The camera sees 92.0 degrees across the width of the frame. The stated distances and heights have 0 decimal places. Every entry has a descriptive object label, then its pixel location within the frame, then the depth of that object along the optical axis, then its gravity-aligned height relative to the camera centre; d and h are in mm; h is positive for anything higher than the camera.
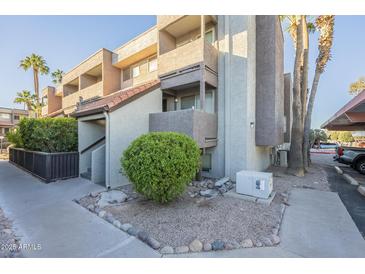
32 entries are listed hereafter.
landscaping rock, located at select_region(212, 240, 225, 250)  3338 -2064
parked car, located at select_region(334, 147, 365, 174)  10695 -1299
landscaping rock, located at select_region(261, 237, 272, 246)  3463 -2076
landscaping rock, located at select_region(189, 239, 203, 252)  3305 -2066
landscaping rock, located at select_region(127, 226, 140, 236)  3830 -2066
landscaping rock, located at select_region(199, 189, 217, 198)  6230 -2029
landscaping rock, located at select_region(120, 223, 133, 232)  4023 -2061
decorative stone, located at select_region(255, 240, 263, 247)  3438 -2095
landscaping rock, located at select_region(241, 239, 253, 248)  3402 -2069
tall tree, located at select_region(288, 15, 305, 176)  9438 +603
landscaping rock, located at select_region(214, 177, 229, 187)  7201 -1891
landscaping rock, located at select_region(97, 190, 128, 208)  5504 -2022
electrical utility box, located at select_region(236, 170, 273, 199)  5758 -1573
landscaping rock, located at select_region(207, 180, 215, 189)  7179 -1980
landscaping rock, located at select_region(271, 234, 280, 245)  3502 -2069
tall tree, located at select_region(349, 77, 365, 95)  27344 +8032
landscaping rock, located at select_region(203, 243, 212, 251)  3321 -2082
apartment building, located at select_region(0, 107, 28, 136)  44219 +6203
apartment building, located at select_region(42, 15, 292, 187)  7445 +1801
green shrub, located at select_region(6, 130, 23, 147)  11786 -15
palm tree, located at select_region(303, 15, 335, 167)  10852 +4961
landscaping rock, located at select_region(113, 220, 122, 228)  4179 -2072
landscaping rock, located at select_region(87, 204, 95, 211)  5181 -2078
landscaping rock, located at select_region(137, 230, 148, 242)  3611 -2053
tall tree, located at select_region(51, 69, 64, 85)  26469 +9423
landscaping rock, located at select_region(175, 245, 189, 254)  3248 -2083
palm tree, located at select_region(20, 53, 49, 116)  24766 +10341
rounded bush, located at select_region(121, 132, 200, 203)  4766 -756
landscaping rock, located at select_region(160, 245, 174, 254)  3234 -2085
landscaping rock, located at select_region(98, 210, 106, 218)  4698 -2055
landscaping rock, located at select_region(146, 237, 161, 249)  3386 -2071
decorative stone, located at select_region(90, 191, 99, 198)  6188 -2016
